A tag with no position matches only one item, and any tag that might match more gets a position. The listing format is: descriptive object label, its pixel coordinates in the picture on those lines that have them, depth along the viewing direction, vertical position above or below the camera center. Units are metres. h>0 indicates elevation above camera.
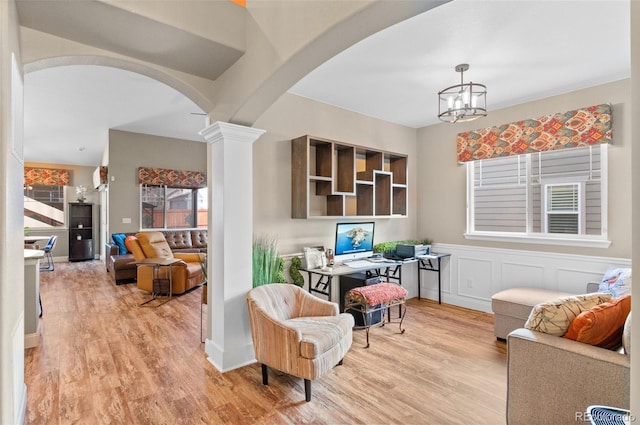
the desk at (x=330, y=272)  3.47 -0.64
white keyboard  3.75 -0.62
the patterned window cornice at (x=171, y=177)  6.82 +0.75
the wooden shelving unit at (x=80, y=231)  8.87 -0.52
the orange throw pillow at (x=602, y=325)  1.80 -0.64
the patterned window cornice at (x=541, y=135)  3.43 +0.88
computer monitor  3.96 -0.37
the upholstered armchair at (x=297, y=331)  2.26 -0.90
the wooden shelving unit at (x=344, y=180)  3.63 +0.37
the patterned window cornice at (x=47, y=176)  8.91 +1.01
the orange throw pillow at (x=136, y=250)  5.29 -0.61
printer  4.31 -0.53
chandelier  2.84 +0.93
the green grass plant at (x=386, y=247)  4.49 -0.50
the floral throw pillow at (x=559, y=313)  1.93 -0.62
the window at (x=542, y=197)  3.58 +0.16
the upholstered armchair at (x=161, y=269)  5.14 -0.89
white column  2.74 -0.25
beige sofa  1.62 -0.89
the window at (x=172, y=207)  7.03 +0.10
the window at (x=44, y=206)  8.93 +0.18
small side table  4.85 -1.08
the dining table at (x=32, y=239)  7.37 -0.61
